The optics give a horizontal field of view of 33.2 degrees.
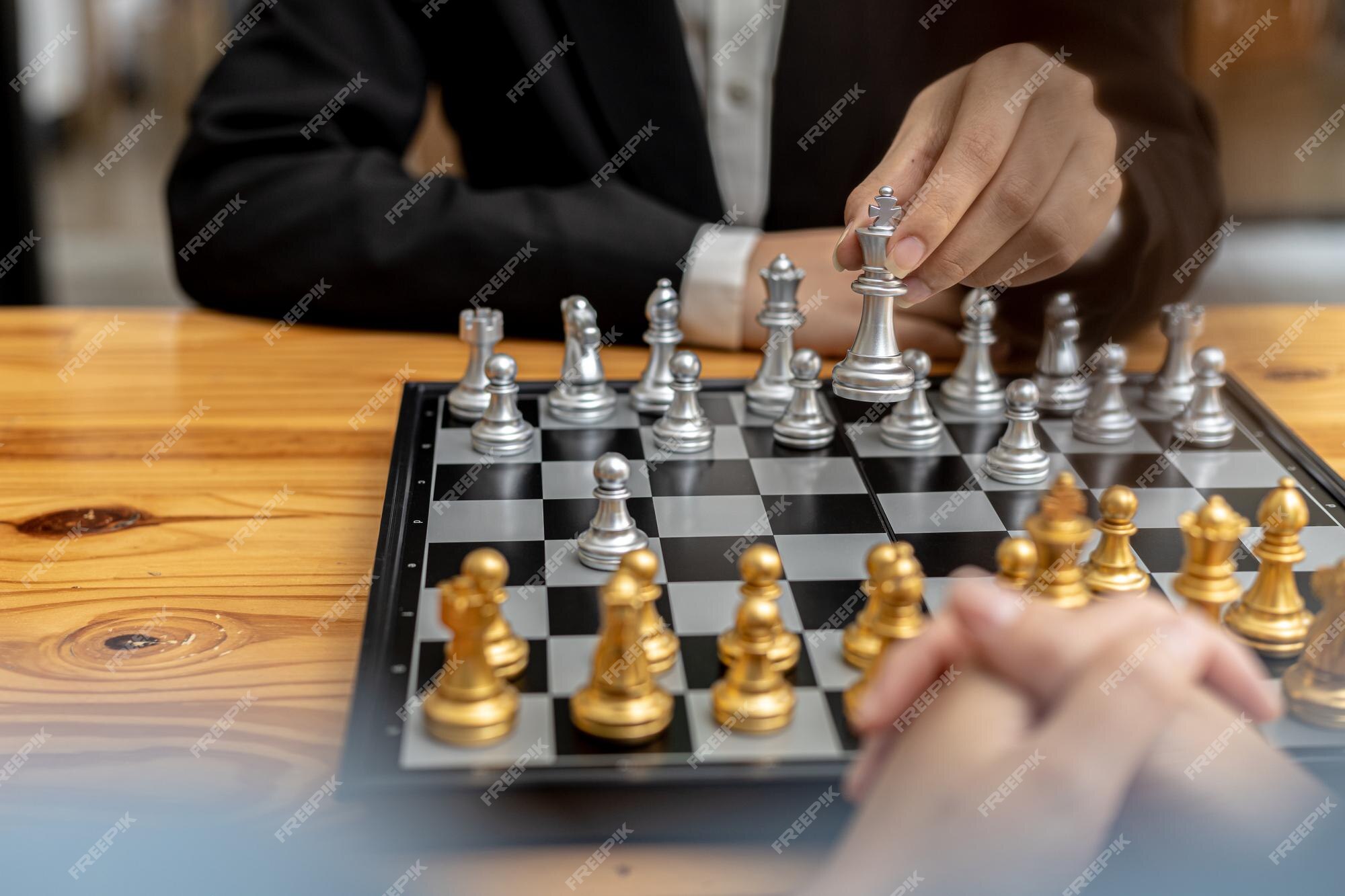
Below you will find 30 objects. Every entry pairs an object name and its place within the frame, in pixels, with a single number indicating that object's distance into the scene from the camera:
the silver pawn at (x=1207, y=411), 0.74
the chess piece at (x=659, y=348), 0.77
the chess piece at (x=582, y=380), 0.76
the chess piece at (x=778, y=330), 0.78
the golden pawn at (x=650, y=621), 0.57
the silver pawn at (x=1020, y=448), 0.70
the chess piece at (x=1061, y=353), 0.79
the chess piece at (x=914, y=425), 0.73
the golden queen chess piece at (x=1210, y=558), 0.60
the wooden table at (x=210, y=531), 0.56
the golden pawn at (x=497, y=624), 0.56
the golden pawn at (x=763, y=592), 0.58
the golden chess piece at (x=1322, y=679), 0.56
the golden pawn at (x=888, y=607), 0.57
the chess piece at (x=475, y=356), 0.77
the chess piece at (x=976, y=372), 0.77
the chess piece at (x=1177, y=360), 0.78
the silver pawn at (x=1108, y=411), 0.74
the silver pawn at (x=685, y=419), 0.73
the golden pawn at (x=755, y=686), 0.55
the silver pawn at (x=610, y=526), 0.63
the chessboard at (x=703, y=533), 0.55
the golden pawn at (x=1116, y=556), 0.62
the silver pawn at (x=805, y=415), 0.73
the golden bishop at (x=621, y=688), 0.55
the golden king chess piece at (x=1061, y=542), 0.60
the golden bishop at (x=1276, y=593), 0.59
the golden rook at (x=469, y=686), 0.55
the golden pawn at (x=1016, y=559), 0.58
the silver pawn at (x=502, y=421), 0.72
